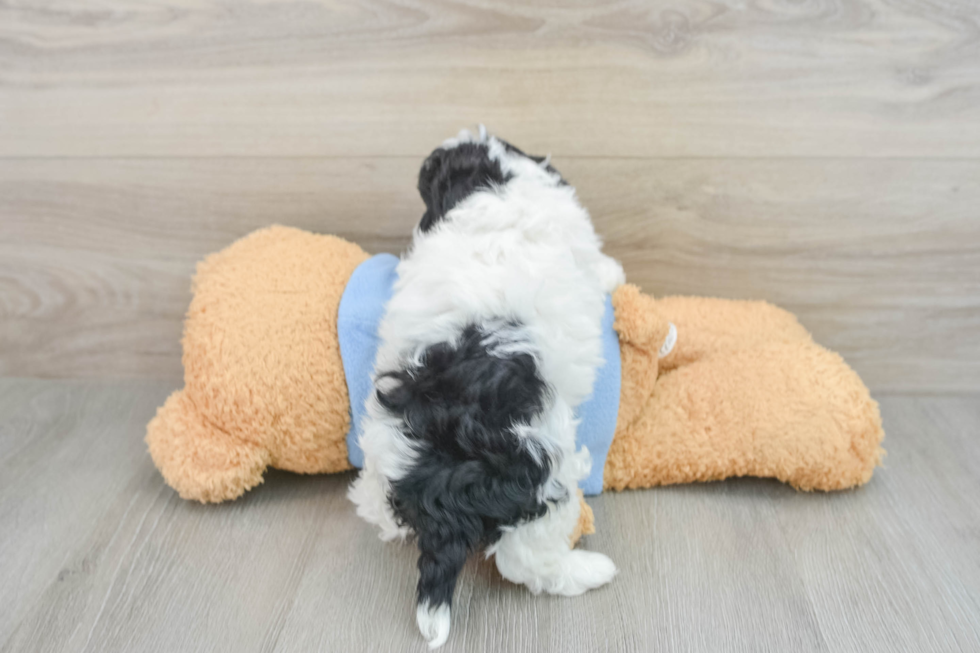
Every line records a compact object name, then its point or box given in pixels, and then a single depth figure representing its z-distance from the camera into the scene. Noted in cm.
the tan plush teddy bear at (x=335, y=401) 90
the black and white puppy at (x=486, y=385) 70
